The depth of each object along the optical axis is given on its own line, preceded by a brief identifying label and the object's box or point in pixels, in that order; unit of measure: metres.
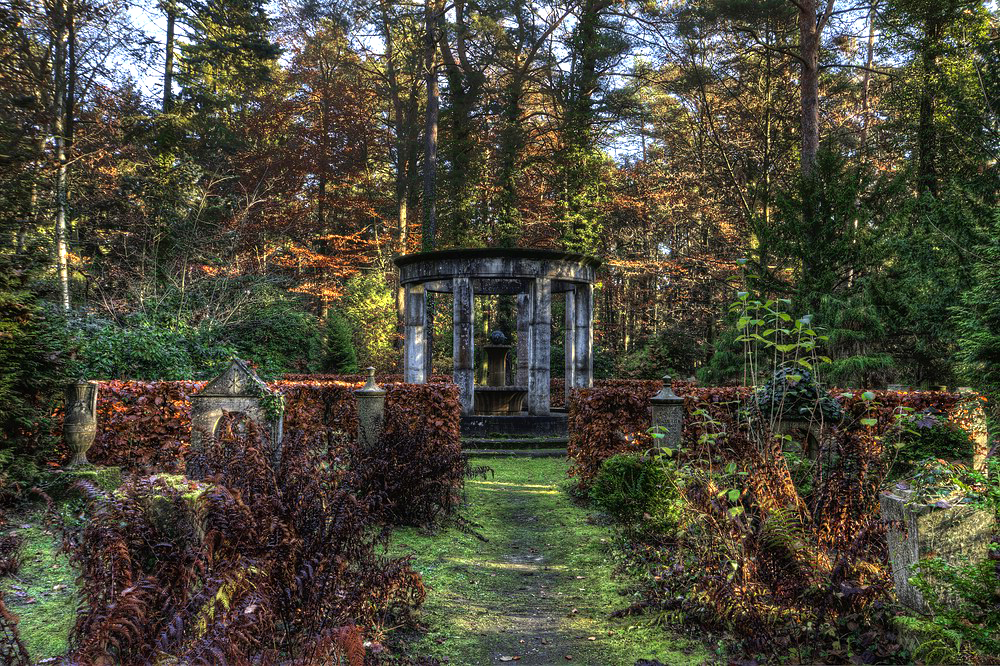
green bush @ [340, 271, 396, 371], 21.84
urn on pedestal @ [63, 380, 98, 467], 7.98
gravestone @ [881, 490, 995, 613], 3.60
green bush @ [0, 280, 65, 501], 7.35
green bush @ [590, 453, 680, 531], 6.33
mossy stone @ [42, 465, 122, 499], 7.29
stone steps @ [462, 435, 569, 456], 13.68
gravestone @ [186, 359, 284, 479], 6.59
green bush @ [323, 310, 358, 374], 20.00
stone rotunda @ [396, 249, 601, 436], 15.10
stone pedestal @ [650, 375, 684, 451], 7.93
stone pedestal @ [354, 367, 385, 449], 8.30
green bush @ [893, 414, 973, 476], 8.42
